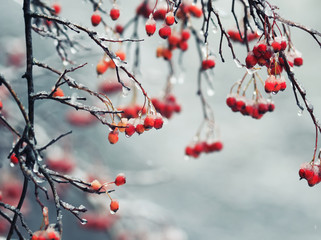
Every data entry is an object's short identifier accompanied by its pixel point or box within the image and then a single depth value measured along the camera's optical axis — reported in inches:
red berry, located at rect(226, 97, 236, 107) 48.4
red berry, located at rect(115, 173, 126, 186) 43.7
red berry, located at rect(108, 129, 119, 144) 43.6
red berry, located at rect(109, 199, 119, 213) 43.6
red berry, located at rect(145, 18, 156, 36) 44.7
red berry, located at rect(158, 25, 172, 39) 45.0
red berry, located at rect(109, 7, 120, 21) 48.5
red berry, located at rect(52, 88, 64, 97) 46.3
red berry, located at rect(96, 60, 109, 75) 52.1
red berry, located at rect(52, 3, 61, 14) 55.9
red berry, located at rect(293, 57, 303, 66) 47.1
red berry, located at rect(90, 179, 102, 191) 42.2
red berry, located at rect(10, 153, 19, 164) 44.4
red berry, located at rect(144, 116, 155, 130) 44.3
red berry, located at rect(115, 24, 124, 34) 54.8
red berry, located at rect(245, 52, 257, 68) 44.0
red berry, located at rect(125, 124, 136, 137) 44.3
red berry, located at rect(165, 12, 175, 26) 44.4
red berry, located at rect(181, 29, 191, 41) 55.2
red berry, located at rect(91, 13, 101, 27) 48.6
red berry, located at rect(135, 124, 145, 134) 44.3
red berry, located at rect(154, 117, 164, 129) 44.6
